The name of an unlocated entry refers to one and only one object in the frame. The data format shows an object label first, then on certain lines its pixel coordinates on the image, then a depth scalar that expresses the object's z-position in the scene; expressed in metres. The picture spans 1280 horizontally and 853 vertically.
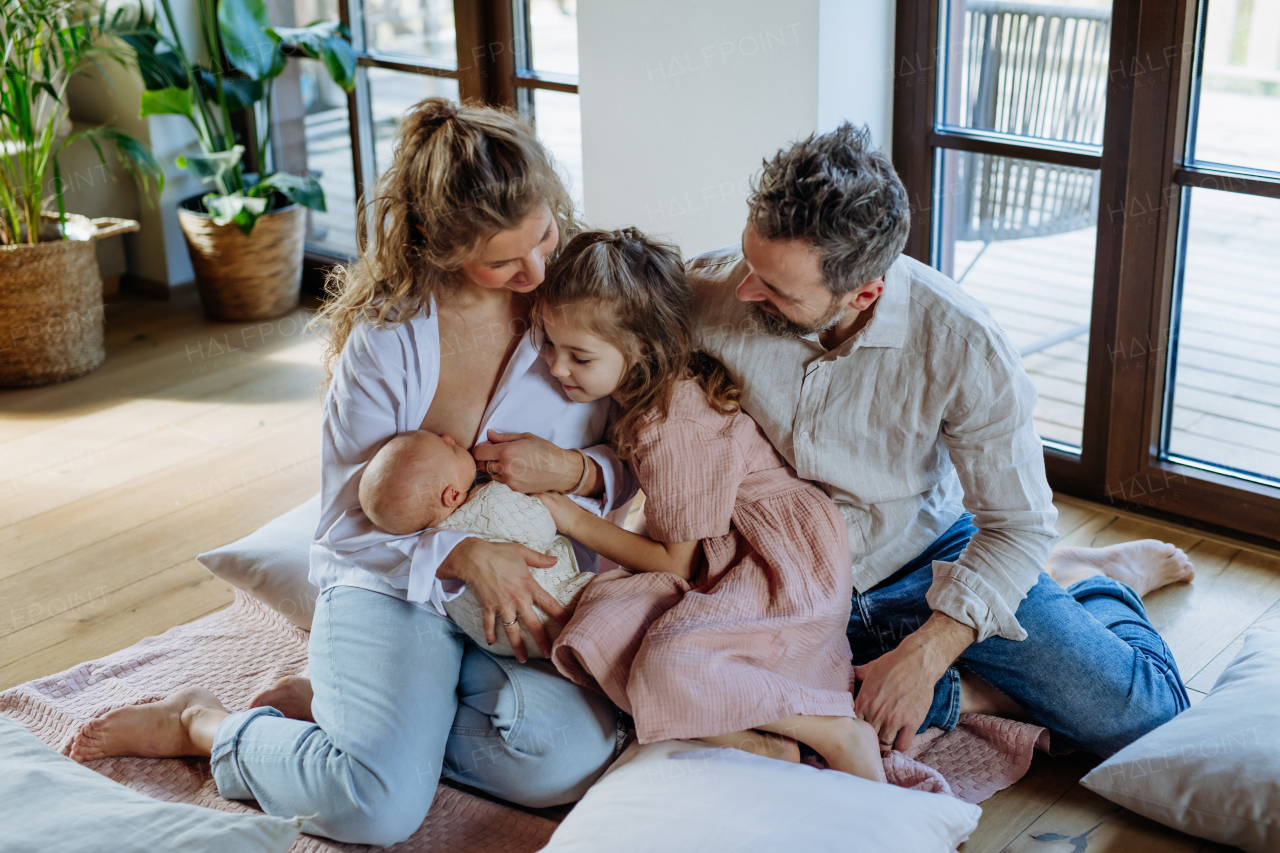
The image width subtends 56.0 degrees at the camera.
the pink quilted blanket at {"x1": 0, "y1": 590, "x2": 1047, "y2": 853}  1.64
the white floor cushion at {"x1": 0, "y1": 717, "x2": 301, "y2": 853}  1.27
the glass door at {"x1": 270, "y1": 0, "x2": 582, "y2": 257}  3.16
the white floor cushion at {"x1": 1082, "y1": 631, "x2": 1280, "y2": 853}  1.49
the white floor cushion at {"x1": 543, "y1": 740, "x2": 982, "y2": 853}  1.38
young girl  1.53
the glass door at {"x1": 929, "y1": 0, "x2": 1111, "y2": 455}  2.32
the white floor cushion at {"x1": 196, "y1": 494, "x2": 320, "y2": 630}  2.09
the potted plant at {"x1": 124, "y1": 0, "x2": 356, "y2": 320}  3.47
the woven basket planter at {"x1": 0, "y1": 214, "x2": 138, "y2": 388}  3.21
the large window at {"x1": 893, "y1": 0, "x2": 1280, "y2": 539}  2.15
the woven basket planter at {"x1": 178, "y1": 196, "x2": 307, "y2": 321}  3.58
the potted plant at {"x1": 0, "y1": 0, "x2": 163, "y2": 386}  3.15
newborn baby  1.58
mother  1.56
